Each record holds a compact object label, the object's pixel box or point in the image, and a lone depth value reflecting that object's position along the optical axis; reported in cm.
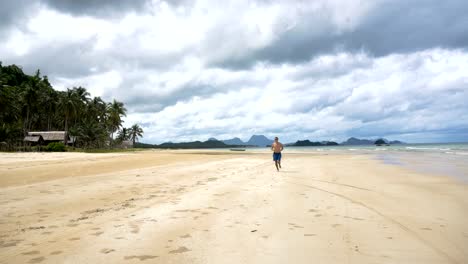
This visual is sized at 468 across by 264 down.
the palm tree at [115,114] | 8394
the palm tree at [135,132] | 12369
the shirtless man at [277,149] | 1661
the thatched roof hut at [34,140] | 5825
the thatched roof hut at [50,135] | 6053
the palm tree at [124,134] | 11154
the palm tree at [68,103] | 6278
